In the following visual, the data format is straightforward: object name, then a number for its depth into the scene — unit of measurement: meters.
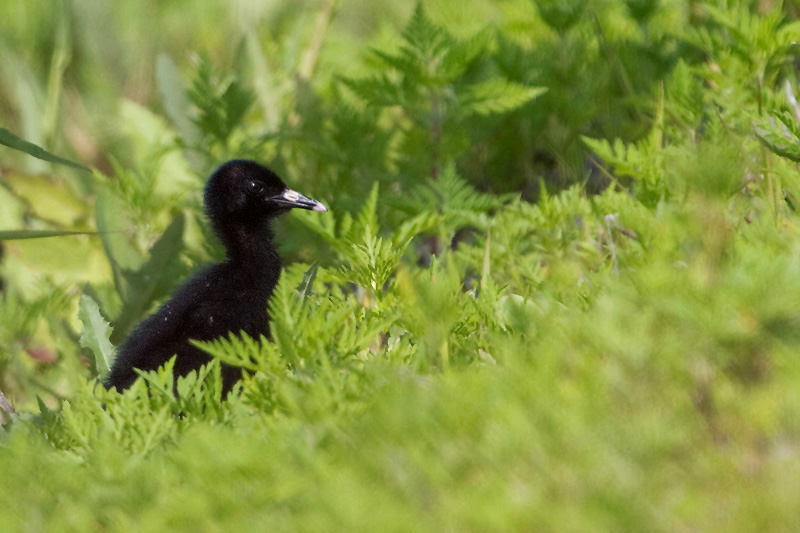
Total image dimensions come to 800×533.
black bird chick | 7.06
